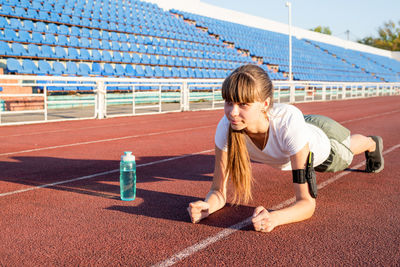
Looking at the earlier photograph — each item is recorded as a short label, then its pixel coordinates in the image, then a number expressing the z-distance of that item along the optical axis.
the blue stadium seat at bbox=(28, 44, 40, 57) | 15.74
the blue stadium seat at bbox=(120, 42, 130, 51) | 20.17
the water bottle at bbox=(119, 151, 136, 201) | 3.57
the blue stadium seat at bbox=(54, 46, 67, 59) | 16.71
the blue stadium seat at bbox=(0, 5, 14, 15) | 16.06
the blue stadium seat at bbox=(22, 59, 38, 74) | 14.95
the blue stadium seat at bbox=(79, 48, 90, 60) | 17.63
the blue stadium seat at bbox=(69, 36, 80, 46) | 17.69
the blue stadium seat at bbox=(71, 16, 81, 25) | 18.80
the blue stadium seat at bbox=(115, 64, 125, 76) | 18.64
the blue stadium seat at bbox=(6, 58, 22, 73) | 14.54
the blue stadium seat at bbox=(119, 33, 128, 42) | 20.51
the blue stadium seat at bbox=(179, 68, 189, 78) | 21.91
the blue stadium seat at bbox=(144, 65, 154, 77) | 19.97
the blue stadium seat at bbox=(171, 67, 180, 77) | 21.48
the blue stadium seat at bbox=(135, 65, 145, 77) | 19.45
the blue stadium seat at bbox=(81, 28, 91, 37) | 18.73
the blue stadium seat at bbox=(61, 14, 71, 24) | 18.40
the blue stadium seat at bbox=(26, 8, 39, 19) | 16.95
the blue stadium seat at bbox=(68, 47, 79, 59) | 17.24
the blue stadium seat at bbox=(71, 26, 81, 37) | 18.28
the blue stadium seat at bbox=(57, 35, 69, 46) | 17.29
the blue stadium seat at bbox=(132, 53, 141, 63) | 20.12
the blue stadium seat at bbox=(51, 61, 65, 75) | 15.90
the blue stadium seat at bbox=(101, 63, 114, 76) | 17.91
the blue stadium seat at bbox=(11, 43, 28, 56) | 15.21
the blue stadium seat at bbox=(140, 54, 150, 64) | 20.53
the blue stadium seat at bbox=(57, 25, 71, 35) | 17.77
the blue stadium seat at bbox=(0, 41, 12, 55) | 14.84
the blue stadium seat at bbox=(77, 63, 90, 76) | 16.71
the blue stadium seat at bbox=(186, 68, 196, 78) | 22.48
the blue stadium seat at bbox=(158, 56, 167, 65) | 21.58
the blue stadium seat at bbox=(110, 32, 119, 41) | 20.14
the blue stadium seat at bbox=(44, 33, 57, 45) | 16.83
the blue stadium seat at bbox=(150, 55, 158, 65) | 21.02
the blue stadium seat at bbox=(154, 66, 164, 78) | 20.46
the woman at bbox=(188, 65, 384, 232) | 2.49
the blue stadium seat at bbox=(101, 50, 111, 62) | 18.61
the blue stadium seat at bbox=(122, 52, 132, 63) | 19.60
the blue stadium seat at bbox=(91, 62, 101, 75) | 17.56
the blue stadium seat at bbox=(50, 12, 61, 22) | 17.97
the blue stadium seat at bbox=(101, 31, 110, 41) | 19.73
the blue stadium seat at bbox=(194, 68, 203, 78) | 22.86
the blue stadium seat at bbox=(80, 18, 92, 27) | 19.31
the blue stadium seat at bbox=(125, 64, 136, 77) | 19.05
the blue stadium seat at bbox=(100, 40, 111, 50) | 19.17
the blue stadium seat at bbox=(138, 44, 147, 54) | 21.10
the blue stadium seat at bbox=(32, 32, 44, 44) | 16.44
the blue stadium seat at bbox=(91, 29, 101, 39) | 19.24
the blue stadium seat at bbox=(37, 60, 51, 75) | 15.39
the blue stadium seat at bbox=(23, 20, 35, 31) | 16.47
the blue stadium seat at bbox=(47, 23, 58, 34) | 17.38
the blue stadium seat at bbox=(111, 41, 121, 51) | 19.64
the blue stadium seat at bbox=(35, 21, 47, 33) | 17.02
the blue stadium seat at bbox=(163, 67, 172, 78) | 20.94
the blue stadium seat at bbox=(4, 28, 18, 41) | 15.49
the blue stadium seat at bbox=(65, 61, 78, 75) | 16.36
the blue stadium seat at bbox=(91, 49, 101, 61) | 18.13
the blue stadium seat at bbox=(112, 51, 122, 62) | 19.10
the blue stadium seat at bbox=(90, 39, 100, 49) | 18.73
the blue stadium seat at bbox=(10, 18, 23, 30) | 16.01
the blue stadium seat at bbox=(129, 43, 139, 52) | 20.64
